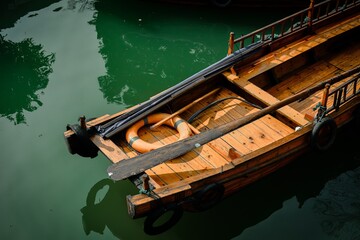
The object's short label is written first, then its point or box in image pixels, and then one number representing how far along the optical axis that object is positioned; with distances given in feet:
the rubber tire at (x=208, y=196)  18.89
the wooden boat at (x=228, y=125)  18.92
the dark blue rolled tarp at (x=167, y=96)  21.27
